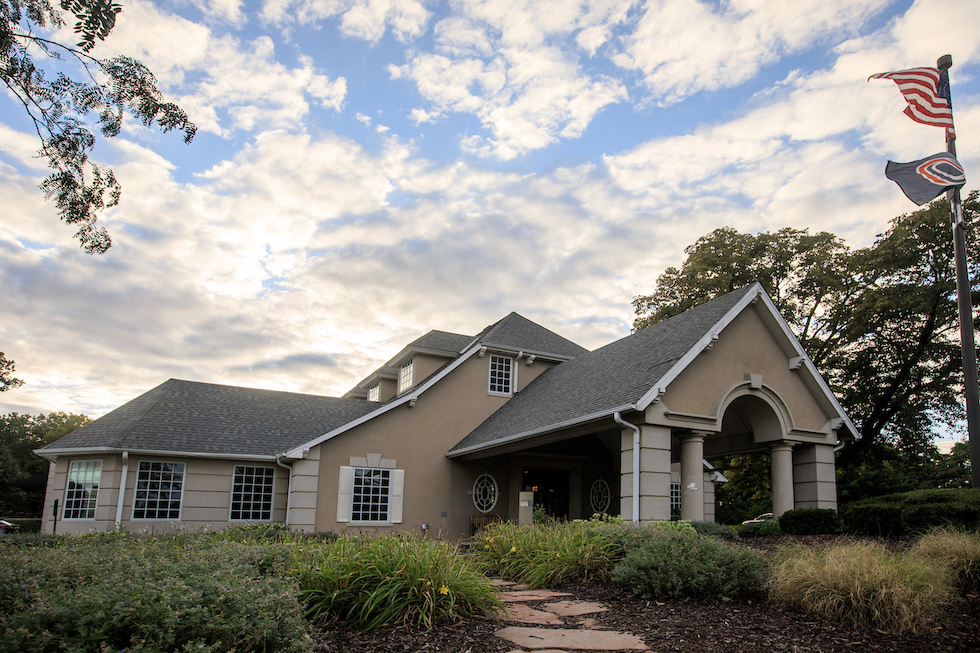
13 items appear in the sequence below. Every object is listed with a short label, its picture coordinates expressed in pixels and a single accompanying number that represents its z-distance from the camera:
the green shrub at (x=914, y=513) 11.22
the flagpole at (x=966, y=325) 15.21
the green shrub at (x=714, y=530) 11.68
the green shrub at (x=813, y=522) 13.20
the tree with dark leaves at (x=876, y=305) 23.14
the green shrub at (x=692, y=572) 7.47
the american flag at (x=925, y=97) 16.09
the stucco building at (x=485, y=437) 13.90
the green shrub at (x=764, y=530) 13.95
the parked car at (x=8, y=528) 24.22
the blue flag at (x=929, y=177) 15.59
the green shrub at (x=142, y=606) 3.97
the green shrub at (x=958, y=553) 7.82
